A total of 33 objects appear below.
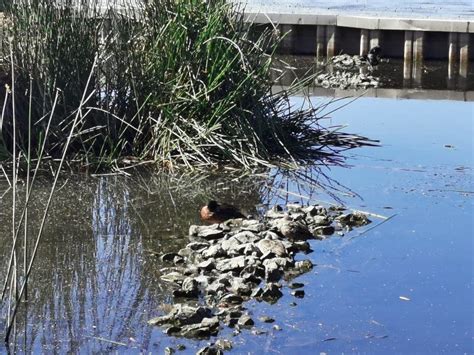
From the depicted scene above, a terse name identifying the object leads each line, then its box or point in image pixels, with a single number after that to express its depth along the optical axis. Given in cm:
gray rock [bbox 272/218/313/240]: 630
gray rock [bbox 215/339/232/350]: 456
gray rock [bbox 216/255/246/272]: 565
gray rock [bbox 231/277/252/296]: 533
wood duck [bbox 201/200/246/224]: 671
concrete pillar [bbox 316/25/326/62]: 1667
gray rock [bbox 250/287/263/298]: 530
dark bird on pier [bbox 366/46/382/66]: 1559
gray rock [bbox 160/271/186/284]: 552
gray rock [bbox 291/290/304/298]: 533
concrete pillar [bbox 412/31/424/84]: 1596
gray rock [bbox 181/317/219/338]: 473
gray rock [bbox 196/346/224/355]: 444
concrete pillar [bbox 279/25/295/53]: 1697
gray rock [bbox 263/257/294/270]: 568
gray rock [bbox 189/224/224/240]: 629
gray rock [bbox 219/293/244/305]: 519
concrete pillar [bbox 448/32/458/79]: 1584
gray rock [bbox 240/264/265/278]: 559
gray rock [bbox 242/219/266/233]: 634
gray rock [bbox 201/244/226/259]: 588
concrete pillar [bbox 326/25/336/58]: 1648
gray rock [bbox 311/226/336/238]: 645
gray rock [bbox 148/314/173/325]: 486
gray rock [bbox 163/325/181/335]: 475
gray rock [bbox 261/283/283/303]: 528
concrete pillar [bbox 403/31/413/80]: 1598
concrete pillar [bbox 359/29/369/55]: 1631
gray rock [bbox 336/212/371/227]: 667
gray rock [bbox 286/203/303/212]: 683
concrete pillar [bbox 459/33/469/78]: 1571
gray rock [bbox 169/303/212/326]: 482
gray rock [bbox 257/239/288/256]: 589
